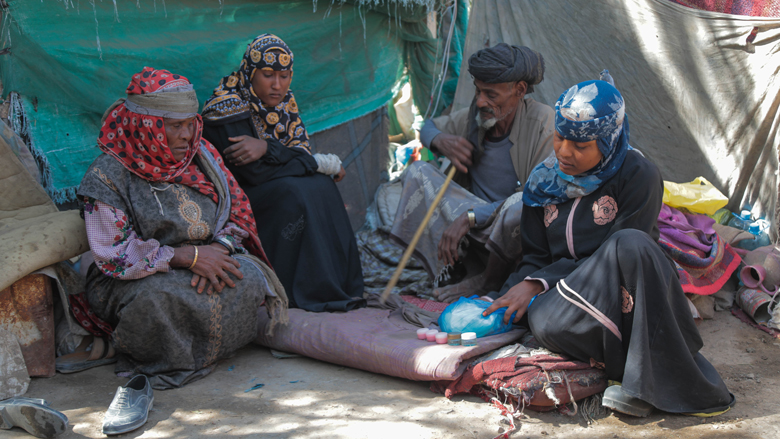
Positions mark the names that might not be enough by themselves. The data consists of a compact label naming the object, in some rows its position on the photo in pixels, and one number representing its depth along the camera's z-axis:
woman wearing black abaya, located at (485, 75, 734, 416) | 2.22
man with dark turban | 3.53
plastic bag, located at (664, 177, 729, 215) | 3.97
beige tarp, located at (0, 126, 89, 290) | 2.67
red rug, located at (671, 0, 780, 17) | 3.87
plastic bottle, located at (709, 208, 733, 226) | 4.15
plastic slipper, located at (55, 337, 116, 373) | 2.86
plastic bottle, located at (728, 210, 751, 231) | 4.04
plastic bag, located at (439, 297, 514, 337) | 2.68
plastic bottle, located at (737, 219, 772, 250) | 3.90
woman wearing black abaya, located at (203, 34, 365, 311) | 3.45
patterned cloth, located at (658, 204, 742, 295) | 3.47
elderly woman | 2.68
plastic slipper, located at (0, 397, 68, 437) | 2.19
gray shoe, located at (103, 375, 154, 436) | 2.24
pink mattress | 2.51
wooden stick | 3.54
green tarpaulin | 3.46
